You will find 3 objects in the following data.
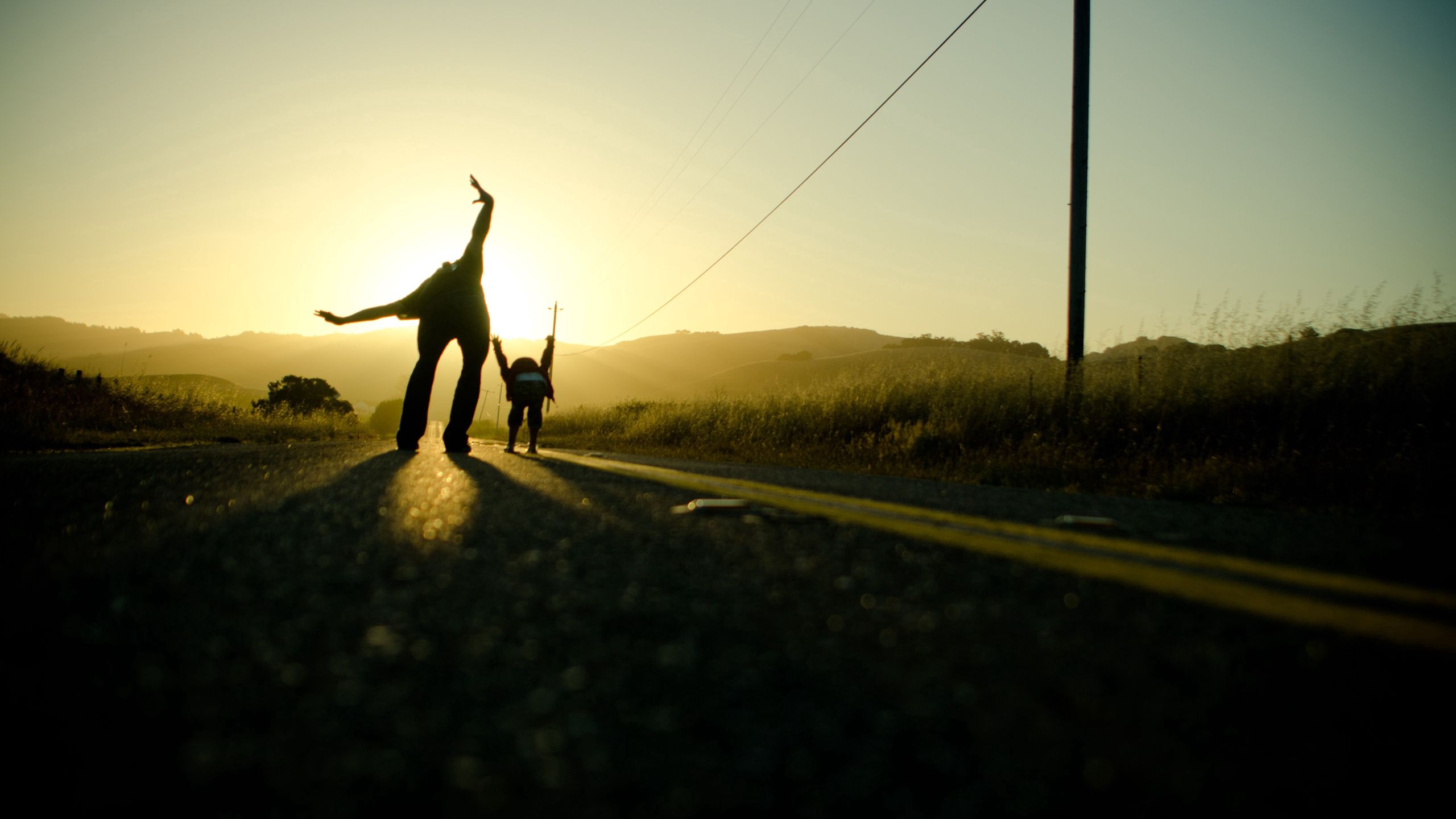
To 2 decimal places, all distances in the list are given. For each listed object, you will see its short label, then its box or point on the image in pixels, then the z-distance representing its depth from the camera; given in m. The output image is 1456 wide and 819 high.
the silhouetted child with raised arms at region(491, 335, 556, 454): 11.26
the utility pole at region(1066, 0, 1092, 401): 10.65
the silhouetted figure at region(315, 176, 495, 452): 9.11
